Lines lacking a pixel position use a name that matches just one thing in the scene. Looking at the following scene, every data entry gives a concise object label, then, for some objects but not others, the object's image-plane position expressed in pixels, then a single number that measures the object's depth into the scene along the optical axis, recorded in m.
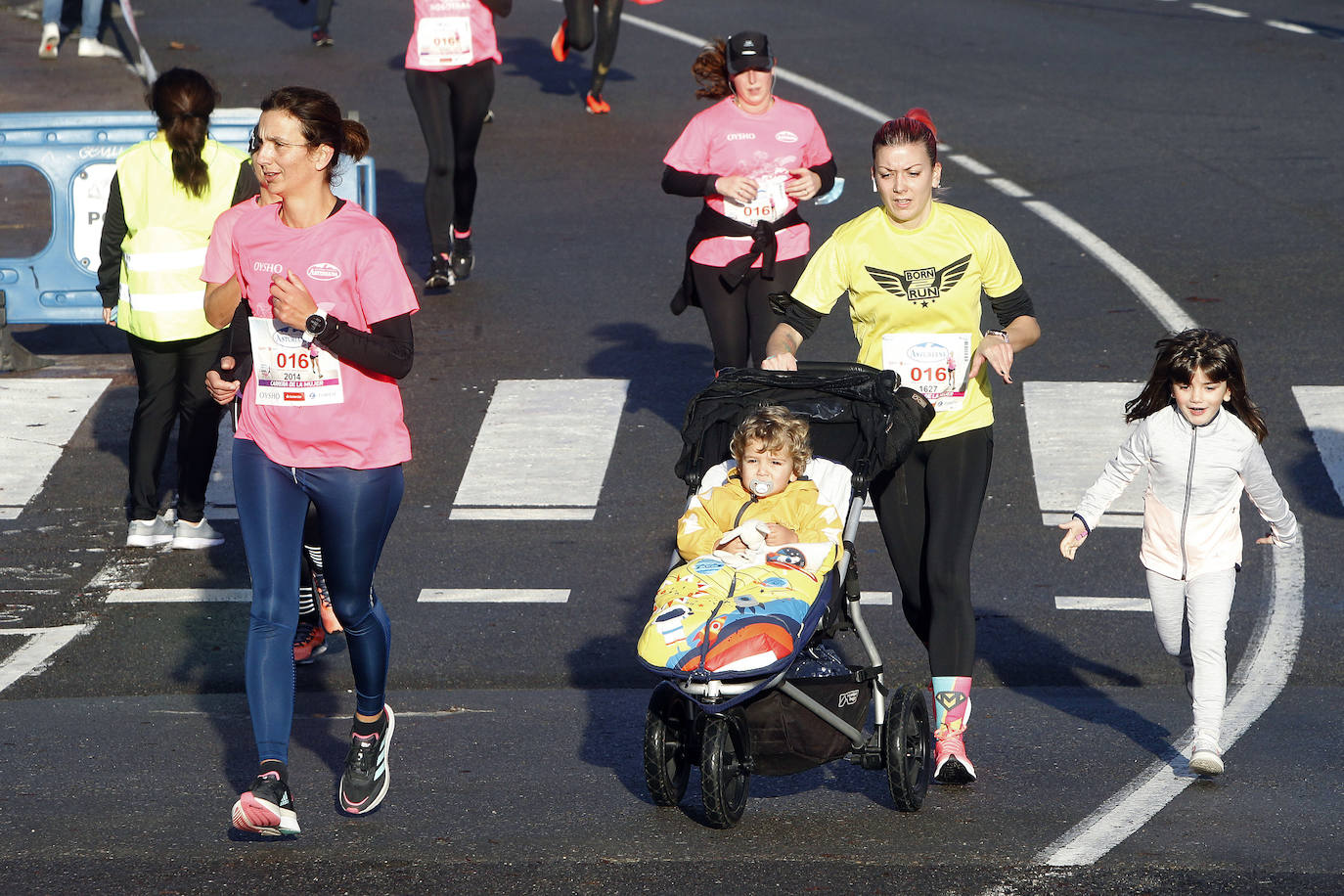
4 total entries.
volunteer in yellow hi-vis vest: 18.53
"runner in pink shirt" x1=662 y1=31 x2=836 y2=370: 20.19
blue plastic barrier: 25.50
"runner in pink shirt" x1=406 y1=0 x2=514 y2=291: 27.41
